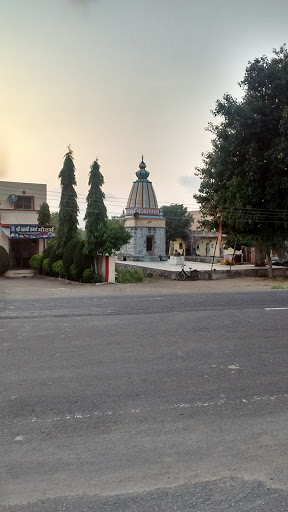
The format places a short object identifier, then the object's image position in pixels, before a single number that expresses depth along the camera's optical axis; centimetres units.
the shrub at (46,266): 2773
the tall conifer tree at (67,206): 2730
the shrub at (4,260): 2742
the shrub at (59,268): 2548
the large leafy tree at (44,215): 3050
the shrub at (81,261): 2378
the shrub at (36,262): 2947
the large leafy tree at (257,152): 2311
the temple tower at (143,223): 4012
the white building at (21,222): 2934
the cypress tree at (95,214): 2309
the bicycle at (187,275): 2467
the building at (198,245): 5441
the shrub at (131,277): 2291
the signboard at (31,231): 2880
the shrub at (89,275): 2302
